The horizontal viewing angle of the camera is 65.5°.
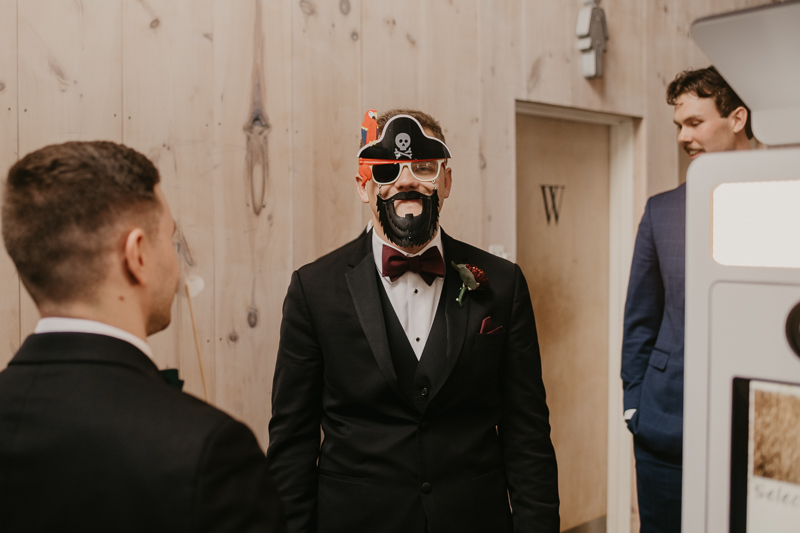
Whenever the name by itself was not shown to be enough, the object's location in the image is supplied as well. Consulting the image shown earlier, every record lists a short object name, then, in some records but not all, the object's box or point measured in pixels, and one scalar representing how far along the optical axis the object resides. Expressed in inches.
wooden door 112.3
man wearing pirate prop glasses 55.1
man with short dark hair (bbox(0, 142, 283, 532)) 26.8
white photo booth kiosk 26.1
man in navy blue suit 75.3
